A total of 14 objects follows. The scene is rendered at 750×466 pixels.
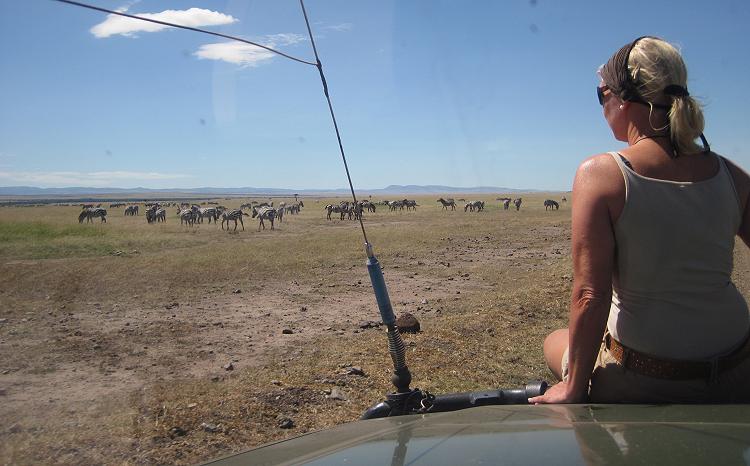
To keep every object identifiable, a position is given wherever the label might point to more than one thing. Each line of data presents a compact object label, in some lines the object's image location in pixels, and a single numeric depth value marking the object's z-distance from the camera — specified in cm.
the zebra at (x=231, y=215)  3372
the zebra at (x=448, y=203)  6046
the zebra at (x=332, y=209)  4312
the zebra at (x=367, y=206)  5347
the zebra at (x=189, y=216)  3678
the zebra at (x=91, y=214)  3909
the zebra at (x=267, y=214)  3470
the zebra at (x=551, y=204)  5576
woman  205
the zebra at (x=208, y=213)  3847
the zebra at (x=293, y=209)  5342
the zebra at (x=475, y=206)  5481
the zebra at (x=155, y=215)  3811
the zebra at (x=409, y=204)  5852
